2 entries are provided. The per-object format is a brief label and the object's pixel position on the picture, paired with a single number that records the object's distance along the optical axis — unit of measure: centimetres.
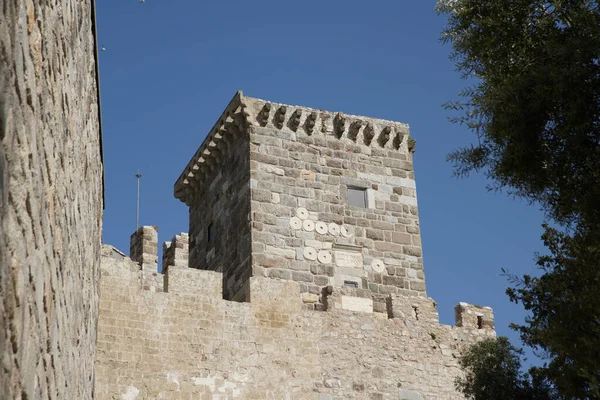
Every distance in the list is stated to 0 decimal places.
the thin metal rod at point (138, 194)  2289
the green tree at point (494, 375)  1433
